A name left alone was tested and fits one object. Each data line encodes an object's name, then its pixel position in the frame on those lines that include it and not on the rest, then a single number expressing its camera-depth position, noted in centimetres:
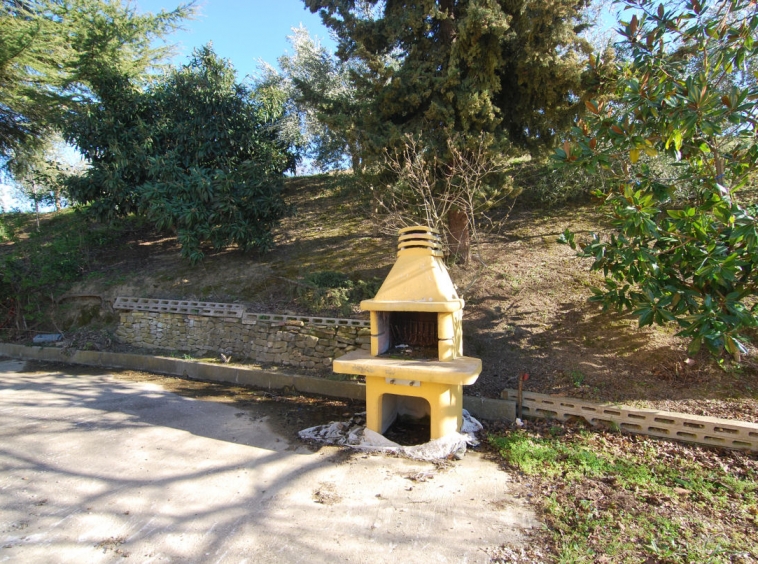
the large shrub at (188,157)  890
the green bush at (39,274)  931
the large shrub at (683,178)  364
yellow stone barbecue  411
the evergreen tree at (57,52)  931
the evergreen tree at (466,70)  636
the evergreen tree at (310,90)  1039
